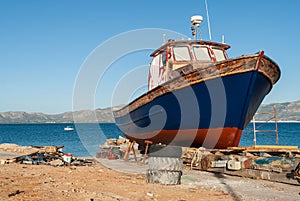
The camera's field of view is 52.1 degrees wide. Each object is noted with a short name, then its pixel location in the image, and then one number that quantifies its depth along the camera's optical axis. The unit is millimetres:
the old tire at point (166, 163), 8055
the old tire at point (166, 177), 7953
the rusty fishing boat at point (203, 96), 11320
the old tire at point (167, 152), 8312
